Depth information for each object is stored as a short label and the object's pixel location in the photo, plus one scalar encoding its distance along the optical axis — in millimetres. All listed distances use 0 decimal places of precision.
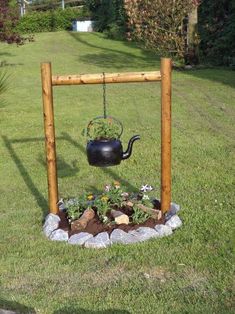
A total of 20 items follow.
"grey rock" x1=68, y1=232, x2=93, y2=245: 5289
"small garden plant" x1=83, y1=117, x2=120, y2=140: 5613
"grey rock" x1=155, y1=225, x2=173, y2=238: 5371
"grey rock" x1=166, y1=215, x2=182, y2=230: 5529
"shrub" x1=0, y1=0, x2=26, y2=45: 20469
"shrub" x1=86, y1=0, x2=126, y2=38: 33931
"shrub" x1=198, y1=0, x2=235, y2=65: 22078
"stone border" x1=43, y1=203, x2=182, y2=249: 5230
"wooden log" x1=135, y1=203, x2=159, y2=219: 5627
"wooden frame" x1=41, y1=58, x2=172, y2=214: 5434
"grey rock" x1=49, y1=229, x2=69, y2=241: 5407
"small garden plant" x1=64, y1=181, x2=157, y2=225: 5578
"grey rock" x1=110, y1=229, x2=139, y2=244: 5238
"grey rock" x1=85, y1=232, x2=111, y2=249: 5191
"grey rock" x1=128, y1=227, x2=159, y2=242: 5281
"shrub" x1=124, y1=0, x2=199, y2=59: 19891
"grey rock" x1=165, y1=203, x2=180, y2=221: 5683
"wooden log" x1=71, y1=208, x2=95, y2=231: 5484
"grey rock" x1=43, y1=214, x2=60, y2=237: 5594
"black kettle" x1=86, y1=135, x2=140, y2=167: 5402
